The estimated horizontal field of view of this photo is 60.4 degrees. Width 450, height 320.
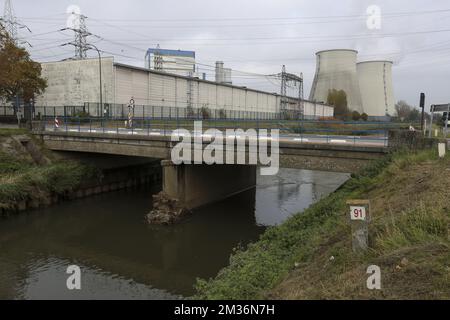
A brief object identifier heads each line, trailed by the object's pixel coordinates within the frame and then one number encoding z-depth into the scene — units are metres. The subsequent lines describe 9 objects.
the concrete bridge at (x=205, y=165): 15.12
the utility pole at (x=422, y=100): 16.77
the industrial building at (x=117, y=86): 42.28
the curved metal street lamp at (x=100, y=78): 38.58
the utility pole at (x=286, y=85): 72.02
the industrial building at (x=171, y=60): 98.44
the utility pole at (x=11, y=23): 46.56
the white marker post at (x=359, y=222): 6.21
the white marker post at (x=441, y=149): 11.98
